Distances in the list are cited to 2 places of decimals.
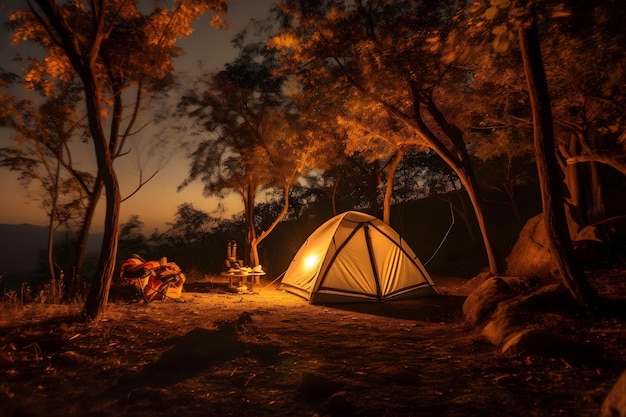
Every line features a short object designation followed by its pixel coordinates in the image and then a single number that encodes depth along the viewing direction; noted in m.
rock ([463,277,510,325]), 7.21
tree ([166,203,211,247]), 29.61
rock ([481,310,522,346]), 5.86
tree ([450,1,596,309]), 6.46
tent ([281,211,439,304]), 10.79
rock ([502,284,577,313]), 6.50
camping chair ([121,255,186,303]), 9.97
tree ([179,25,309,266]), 15.50
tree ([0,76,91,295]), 12.53
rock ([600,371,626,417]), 2.91
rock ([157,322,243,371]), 5.40
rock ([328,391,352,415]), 3.94
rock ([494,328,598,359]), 4.82
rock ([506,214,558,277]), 11.51
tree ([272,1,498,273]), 10.72
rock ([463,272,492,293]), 12.80
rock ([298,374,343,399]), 4.41
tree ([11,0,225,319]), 7.54
